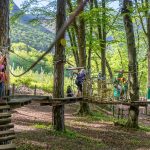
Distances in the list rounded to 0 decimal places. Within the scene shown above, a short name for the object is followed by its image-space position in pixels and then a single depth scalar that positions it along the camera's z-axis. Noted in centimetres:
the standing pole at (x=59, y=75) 1362
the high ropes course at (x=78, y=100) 771
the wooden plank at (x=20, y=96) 1154
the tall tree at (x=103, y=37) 2529
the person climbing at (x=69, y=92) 1674
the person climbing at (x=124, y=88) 1664
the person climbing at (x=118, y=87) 1604
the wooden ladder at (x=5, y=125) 742
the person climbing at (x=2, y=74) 968
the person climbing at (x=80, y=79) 1537
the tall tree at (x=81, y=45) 2034
